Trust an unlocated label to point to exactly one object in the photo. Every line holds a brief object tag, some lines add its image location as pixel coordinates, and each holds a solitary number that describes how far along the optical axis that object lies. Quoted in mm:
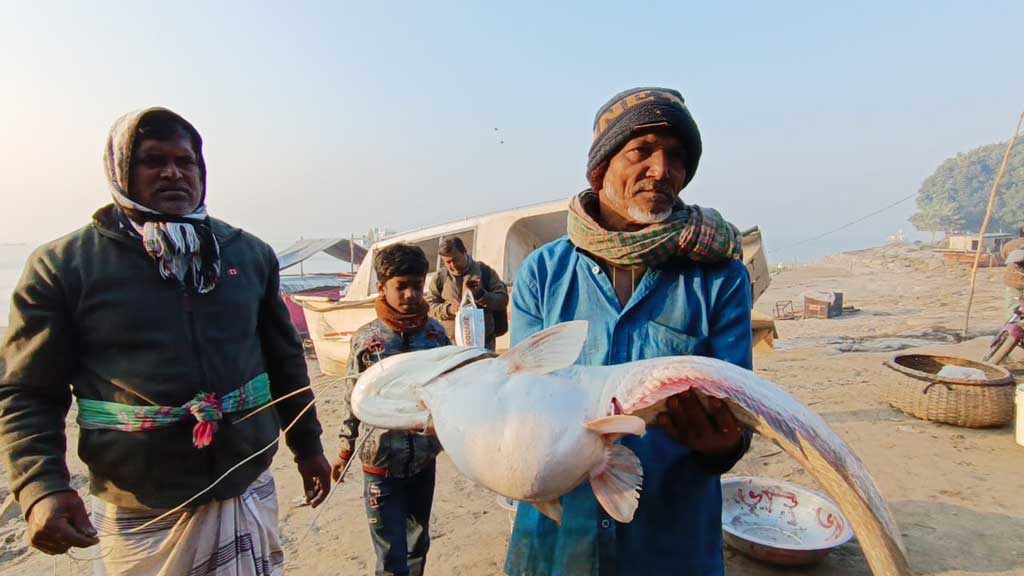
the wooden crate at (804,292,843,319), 15008
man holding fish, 1445
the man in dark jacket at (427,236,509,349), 4379
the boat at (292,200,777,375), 6298
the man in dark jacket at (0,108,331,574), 1681
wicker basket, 4809
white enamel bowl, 3023
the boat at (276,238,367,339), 13148
